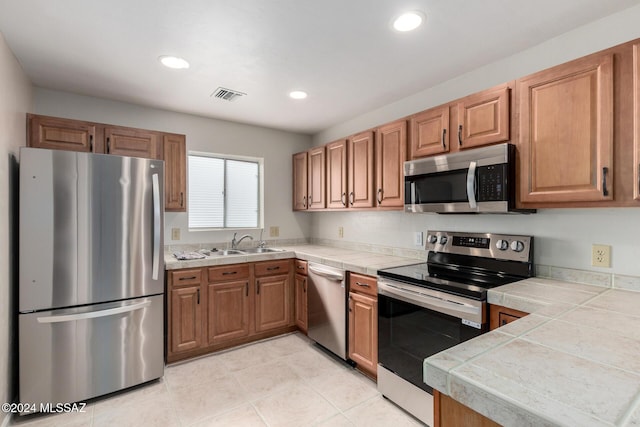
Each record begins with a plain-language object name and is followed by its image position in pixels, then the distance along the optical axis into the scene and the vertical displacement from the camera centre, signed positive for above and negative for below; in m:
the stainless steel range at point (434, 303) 1.79 -0.56
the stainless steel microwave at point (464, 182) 1.88 +0.21
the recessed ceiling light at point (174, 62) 2.22 +1.10
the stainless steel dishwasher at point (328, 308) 2.69 -0.88
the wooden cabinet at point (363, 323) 2.41 -0.89
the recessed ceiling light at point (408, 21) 1.75 +1.11
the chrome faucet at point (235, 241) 3.68 -0.34
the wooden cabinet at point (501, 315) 1.60 -0.54
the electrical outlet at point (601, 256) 1.78 -0.25
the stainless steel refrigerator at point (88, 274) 2.04 -0.43
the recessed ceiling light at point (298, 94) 2.86 +1.11
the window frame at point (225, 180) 3.54 +0.41
